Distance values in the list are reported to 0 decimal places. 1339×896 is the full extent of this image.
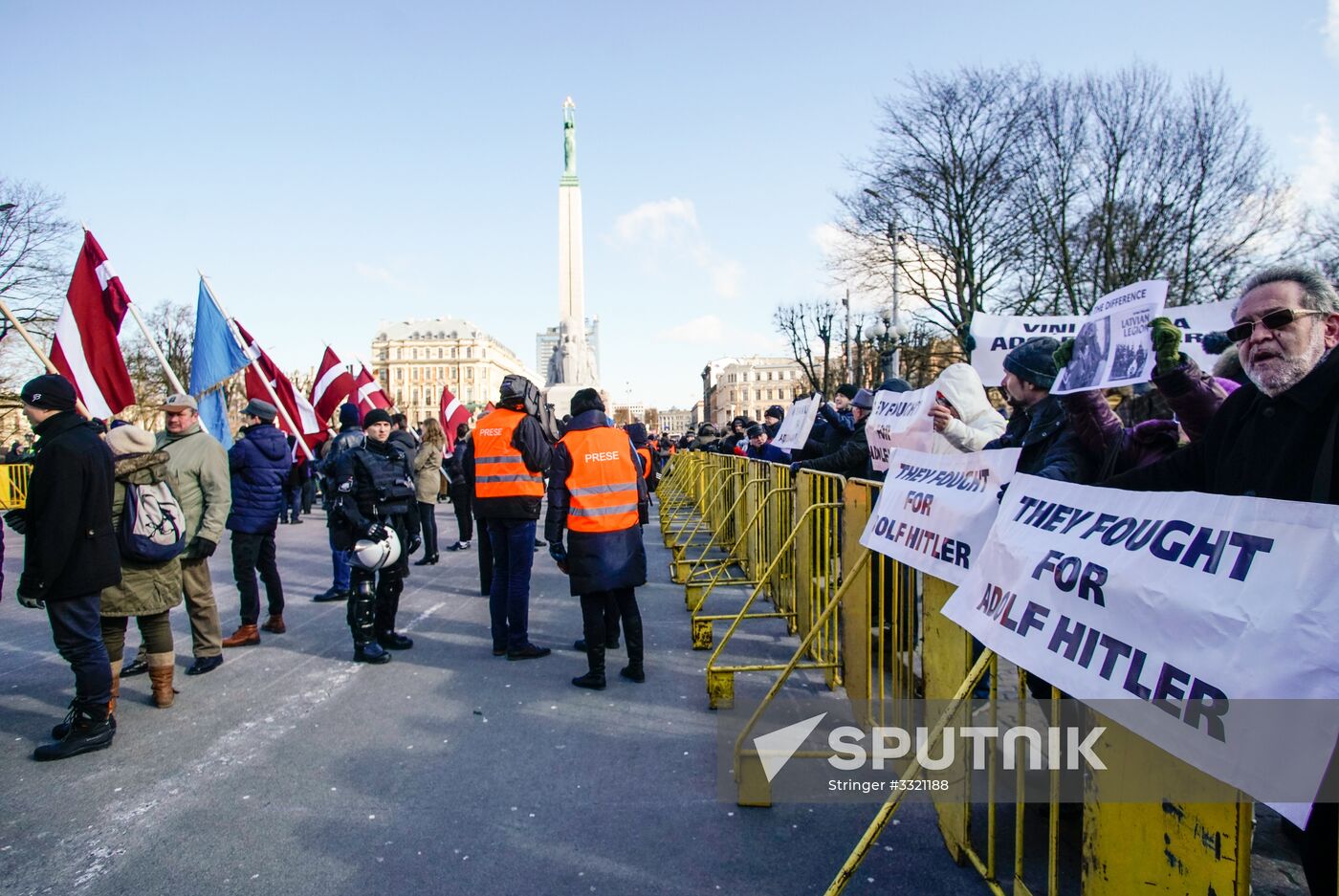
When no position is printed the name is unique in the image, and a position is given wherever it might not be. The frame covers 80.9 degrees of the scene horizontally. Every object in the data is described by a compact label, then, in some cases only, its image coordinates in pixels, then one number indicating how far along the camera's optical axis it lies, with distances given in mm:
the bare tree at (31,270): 26281
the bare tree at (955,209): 22578
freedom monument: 35281
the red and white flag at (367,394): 16359
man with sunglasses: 2148
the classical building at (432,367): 125812
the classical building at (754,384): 122375
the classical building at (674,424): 190575
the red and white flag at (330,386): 14750
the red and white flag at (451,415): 17844
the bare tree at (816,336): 40219
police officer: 5773
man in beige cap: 5438
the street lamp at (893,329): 20216
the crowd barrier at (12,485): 20891
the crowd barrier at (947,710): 1905
